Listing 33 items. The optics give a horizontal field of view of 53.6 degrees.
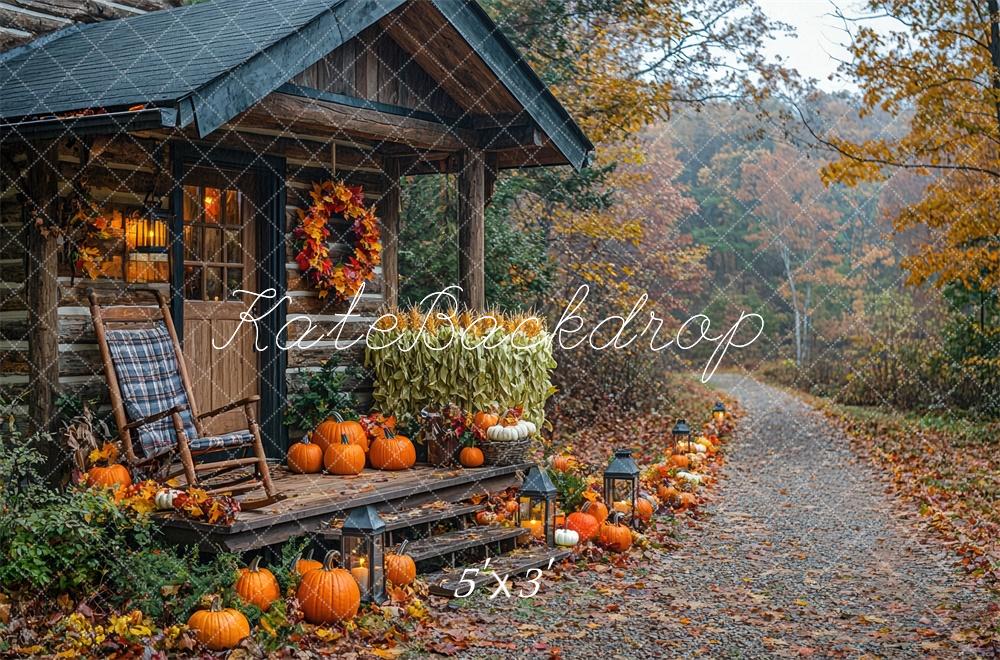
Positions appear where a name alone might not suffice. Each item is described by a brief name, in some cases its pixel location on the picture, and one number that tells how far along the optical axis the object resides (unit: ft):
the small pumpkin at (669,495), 27.07
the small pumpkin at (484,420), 24.70
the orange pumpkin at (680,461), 32.30
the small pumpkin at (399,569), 18.01
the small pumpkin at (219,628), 14.88
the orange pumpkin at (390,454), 23.73
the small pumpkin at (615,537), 21.76
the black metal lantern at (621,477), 23.65
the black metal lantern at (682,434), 35.29
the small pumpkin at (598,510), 22.90
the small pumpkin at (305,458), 23.02
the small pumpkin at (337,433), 23.48
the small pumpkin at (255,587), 16.19
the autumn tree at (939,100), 35.73
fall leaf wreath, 25.86
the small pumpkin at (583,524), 22.05
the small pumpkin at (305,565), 17.48
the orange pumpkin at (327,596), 16.08
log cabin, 19.66
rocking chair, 19.02
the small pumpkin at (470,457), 24.25
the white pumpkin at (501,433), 24.38
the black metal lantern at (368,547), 17.02
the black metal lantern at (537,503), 21.31
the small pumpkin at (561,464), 27.37
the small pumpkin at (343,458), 22.67
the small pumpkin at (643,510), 24.21
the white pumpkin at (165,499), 18.12
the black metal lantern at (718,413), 45.68
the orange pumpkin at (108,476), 18.72
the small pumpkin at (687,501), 26.99
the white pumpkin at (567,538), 21.63
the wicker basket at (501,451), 24.43
